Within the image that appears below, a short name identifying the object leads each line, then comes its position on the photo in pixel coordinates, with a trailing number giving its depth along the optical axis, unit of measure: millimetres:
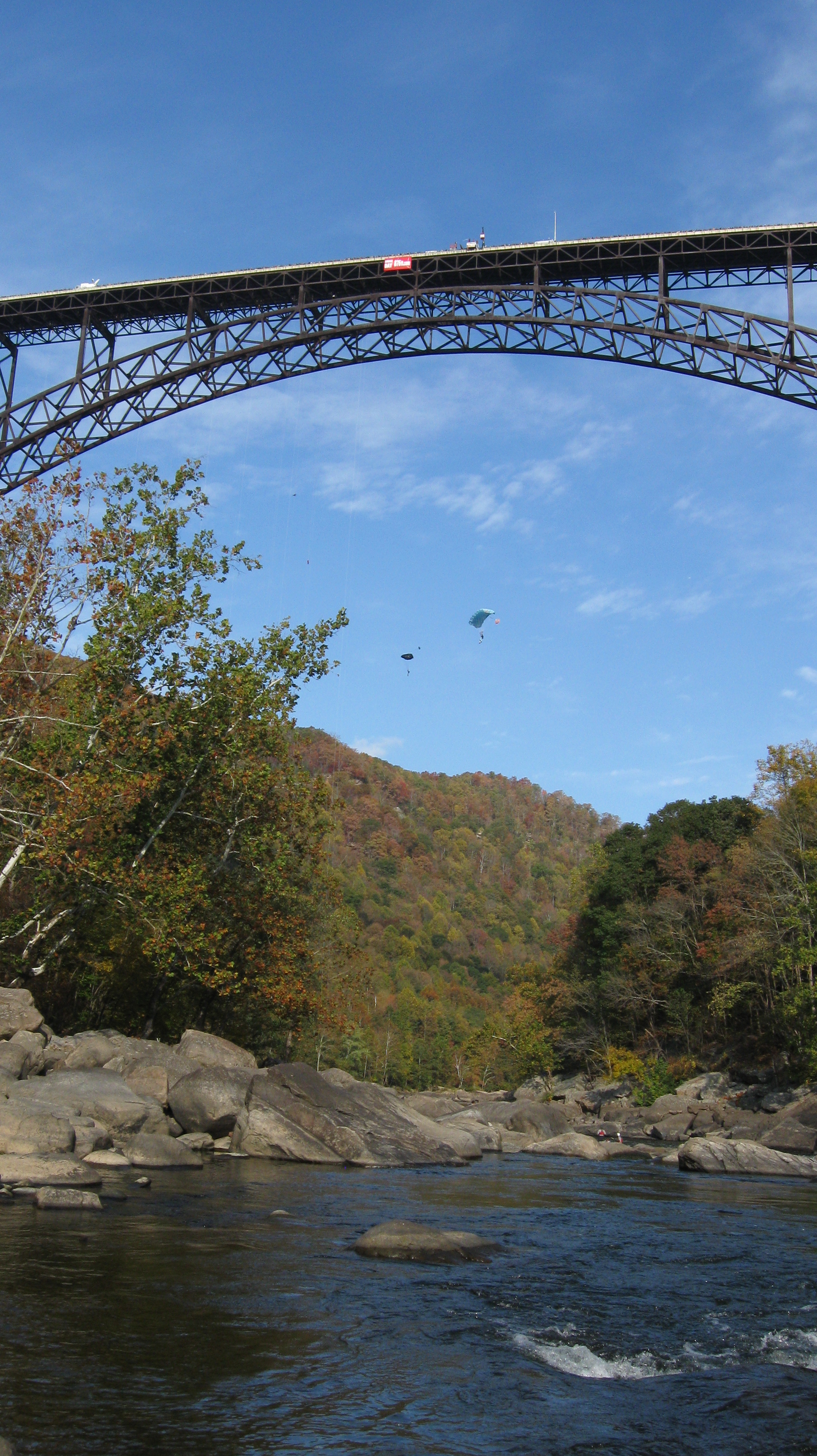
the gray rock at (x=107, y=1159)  15398
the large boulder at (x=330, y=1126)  19422
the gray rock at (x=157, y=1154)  16547
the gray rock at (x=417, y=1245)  11219
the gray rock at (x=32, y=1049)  18203
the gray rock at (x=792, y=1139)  29281
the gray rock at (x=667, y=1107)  41312
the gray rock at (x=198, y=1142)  18922
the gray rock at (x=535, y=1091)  60541
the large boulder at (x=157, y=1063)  20406
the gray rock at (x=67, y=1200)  11836
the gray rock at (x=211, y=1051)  21875
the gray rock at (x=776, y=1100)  36562
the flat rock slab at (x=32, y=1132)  13992
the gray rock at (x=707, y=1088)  42906
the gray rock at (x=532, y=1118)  34500
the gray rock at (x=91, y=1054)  20047
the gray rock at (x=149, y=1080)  19844
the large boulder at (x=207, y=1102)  19469
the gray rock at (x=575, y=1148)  28594
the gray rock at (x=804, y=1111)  32188
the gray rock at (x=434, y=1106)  36062
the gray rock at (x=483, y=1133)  29047
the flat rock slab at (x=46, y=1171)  13031
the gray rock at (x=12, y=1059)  17484
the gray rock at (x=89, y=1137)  15336
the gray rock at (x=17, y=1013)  19609
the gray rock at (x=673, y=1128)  35656
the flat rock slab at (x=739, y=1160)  24453
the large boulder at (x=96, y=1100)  16250
